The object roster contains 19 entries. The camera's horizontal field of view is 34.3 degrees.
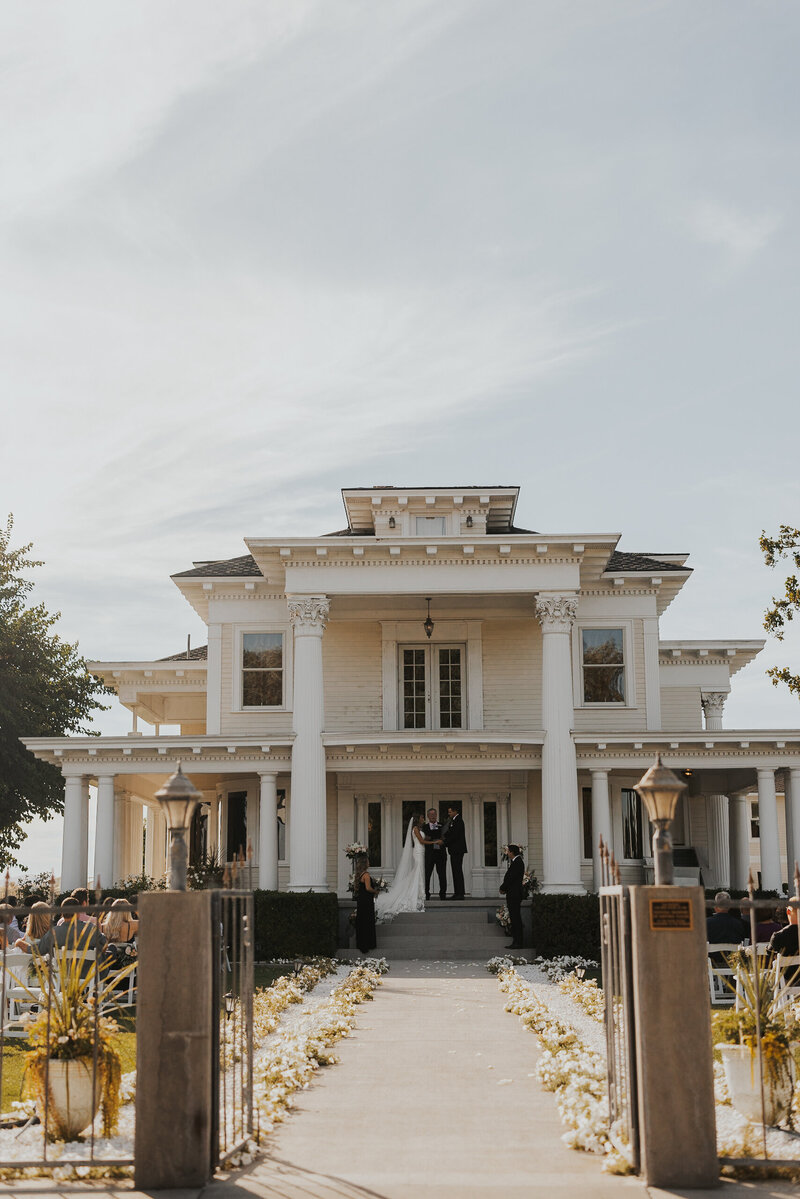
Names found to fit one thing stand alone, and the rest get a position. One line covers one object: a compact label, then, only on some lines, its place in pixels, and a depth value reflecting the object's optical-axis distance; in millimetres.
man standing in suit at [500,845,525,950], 24734
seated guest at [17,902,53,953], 16500
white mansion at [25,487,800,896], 28234
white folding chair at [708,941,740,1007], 15250
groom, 27219
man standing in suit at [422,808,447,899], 27391
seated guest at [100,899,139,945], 16703
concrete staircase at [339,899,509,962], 25391
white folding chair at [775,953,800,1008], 9422
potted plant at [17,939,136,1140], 8820
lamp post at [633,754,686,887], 8133
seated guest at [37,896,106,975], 14710
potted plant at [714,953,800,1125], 8969
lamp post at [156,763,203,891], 8203
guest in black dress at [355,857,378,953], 24703
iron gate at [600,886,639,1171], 7895
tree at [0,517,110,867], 40250
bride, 27188
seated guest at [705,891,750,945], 16203
